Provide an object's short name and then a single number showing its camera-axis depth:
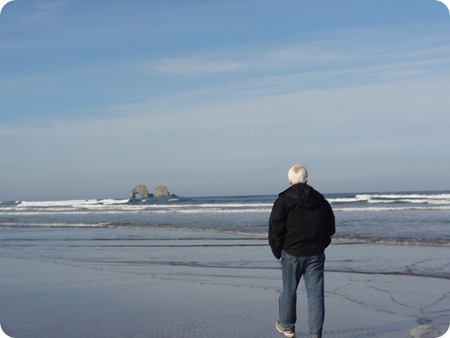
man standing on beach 6.55
